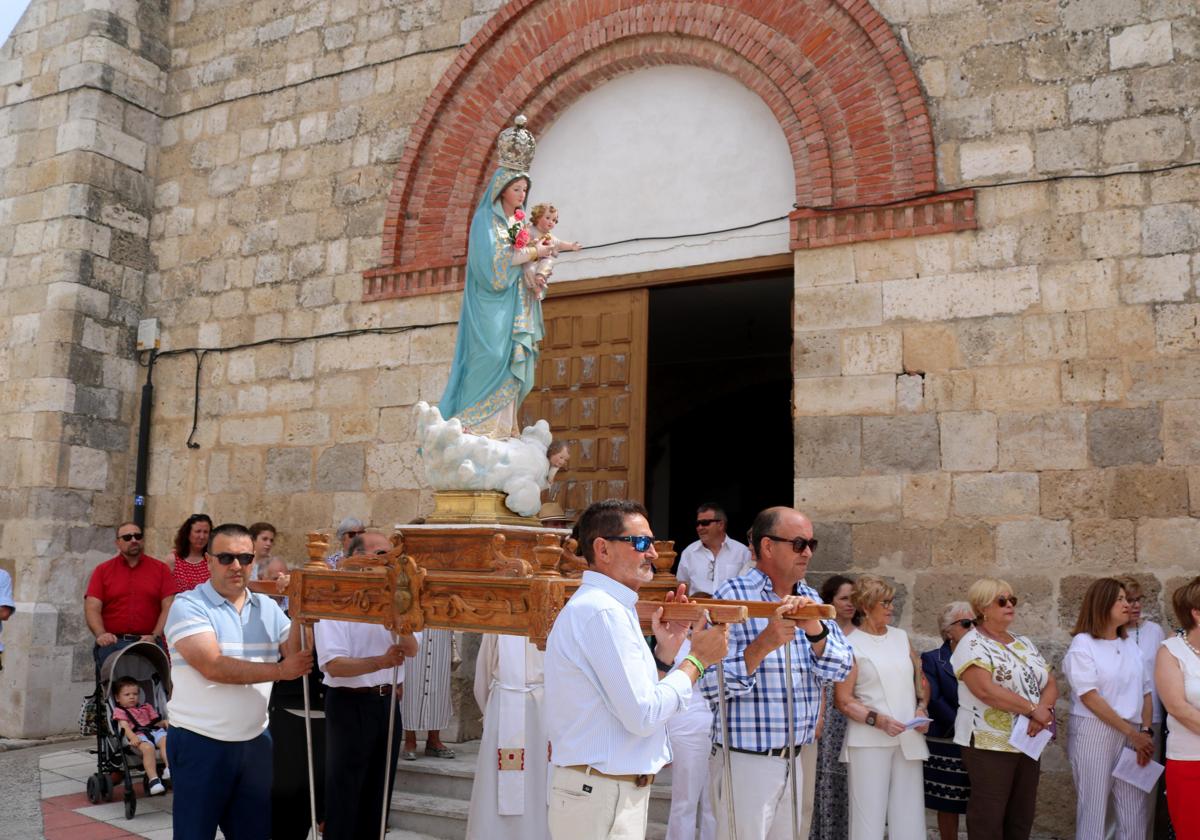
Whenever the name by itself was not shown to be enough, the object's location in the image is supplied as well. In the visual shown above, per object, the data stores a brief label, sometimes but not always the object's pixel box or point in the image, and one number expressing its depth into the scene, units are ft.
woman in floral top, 16.55
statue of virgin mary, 16.62
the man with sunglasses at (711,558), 23.24
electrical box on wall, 32.68
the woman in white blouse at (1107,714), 17.42
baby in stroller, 22.11
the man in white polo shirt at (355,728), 15.72
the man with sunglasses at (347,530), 24.76
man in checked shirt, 12.55
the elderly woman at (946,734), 17.69
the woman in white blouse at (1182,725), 15.28
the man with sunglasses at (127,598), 25.32
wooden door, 25.52
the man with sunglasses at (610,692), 9.66
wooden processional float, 11.58
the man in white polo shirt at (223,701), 12.96
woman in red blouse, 25.48
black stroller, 22.07
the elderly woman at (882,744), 16.51
